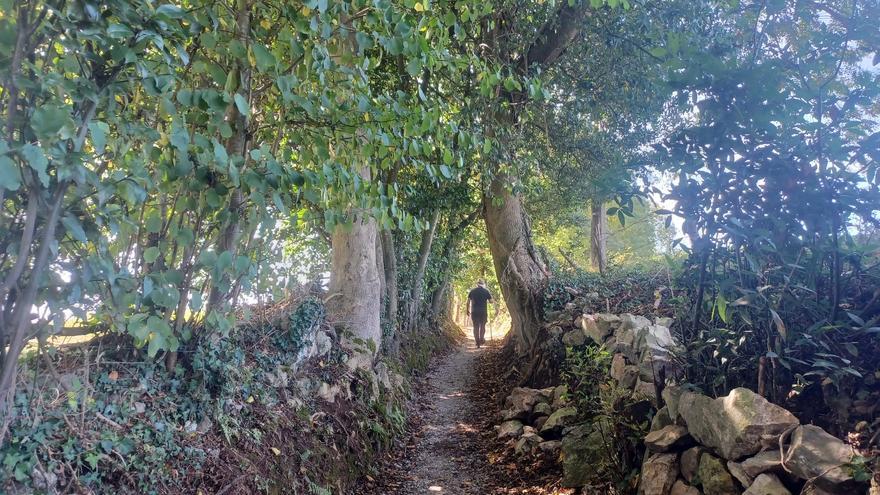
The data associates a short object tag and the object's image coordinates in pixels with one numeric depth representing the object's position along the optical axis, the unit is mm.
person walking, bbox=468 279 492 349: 14445
